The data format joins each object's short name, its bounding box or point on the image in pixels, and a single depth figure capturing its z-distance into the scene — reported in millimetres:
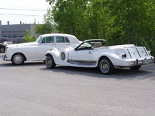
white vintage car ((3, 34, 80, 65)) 13672
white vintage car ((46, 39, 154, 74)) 9369
